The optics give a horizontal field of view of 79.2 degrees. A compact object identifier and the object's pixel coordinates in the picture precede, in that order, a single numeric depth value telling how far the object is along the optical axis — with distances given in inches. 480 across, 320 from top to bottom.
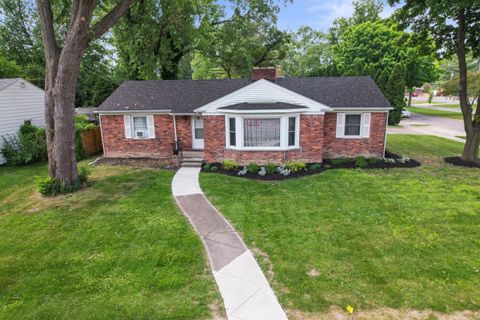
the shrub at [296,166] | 507.2
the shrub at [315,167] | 517.3
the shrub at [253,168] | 504.1
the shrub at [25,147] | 618.2
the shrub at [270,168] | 502.3
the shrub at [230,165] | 520.4
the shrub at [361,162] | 533.0
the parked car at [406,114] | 1388.8
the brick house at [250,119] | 526.6
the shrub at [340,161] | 546.9
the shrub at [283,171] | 491.2
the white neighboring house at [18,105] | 617.6
